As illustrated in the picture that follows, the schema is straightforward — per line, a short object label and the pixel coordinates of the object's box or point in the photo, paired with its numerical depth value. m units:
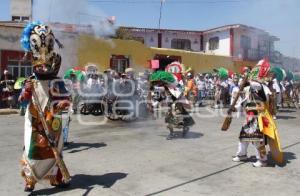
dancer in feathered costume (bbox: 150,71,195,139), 8.95
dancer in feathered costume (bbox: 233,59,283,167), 6.77
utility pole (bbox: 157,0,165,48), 31.05
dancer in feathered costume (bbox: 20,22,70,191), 5.21
